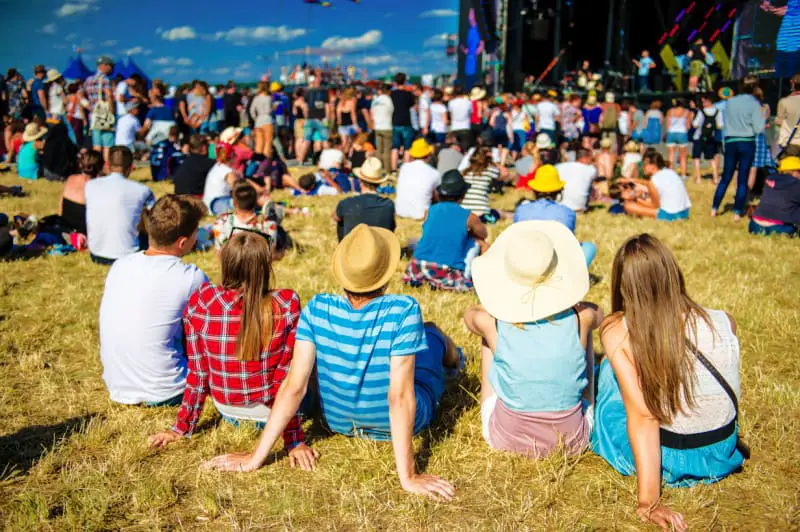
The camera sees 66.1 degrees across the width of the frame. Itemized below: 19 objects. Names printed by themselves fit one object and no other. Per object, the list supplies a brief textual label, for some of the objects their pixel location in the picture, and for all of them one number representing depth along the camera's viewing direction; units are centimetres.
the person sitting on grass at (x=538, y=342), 280
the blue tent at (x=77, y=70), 2084
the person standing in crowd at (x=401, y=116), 1273
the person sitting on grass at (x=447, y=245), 559
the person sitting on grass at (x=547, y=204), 599
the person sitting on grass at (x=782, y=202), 732
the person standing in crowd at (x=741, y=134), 822
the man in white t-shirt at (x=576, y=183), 898
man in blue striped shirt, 268
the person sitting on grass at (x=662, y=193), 871
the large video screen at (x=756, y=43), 1584
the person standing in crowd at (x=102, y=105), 1166
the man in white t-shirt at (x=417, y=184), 864
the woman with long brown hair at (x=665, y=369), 250
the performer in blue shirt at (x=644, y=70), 2056
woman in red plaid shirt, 299
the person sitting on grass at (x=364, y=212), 611
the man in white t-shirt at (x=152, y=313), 336
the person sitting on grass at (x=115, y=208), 607
